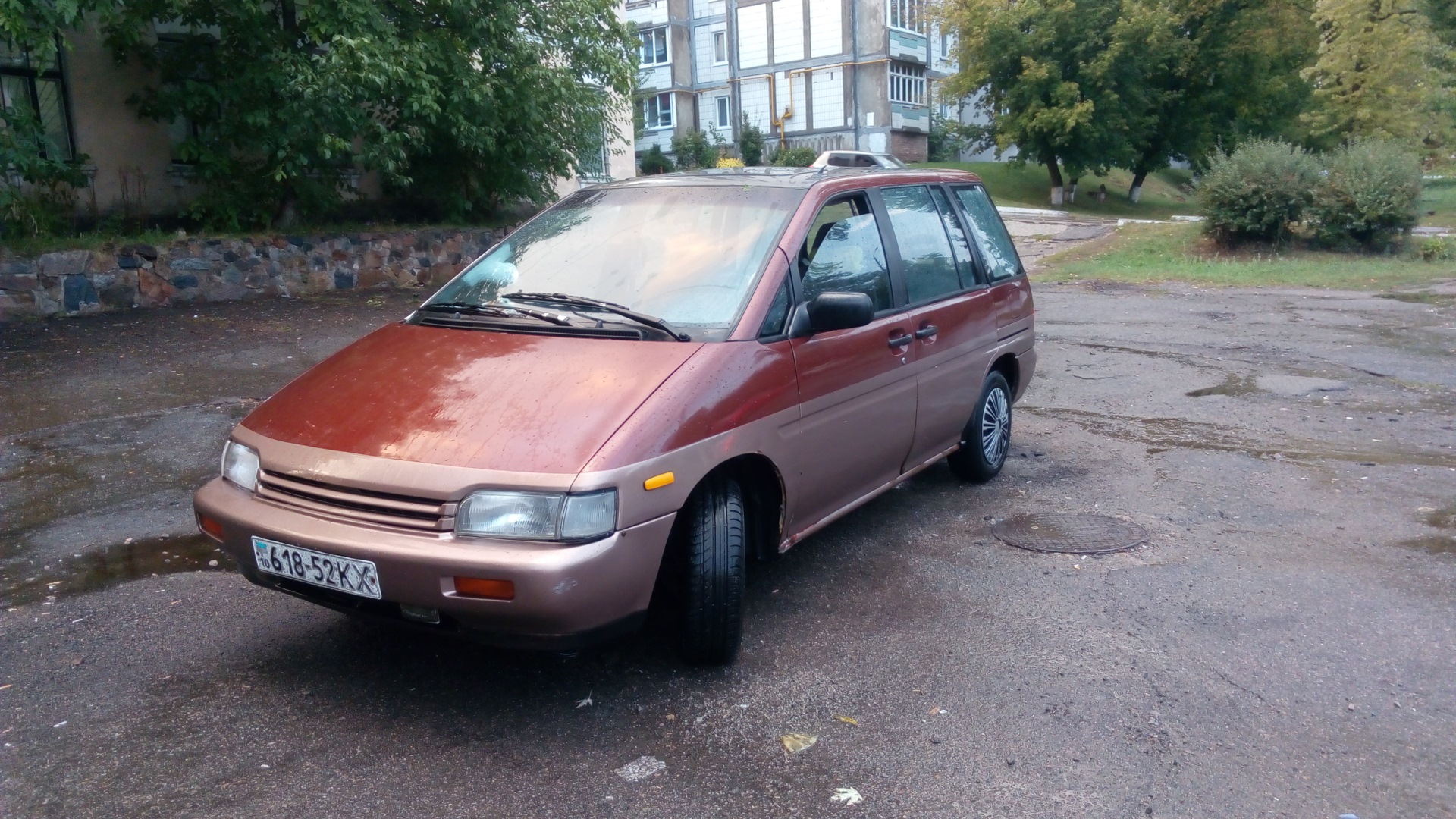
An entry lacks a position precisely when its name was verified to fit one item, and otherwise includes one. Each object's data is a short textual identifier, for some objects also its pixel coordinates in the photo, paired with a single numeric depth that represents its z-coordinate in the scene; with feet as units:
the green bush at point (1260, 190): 62.95
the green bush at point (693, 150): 163.63
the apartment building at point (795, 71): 160.35
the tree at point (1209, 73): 125.29
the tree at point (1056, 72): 122.62
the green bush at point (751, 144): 167.53
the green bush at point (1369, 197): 61.31
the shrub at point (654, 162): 156.59
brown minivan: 11.06
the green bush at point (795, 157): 143.54
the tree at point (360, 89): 40.24
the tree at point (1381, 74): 110.11
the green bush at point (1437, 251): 60.89
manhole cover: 17.65
